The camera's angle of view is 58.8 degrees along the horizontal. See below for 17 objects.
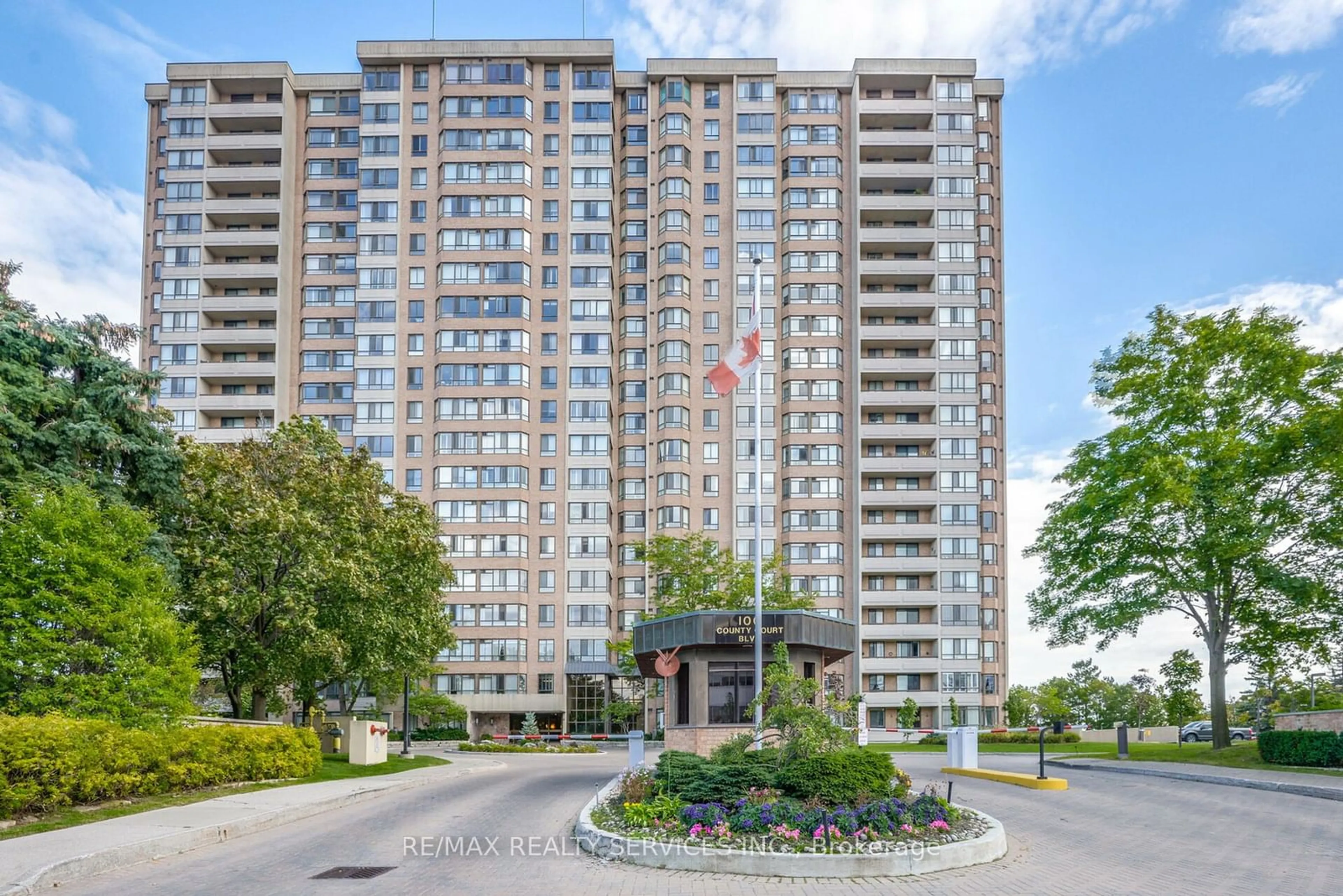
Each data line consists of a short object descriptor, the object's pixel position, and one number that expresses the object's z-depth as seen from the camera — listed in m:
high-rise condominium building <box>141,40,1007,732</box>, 85.50
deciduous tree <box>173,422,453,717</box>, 35.56
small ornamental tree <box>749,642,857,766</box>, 17.95
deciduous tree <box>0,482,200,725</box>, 23.09
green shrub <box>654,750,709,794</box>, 18.03
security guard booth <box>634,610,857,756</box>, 32.41
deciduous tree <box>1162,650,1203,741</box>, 43.00
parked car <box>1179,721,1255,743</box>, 63.88
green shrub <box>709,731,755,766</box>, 19.42
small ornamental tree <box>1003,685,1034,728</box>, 81.12
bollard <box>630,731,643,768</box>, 31.06
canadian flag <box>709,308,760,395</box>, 26.34
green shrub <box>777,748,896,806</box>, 16.39
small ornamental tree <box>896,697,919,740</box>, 79.38
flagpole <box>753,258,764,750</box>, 24.36
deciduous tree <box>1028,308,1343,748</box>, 36.22
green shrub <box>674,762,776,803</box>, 16.92
